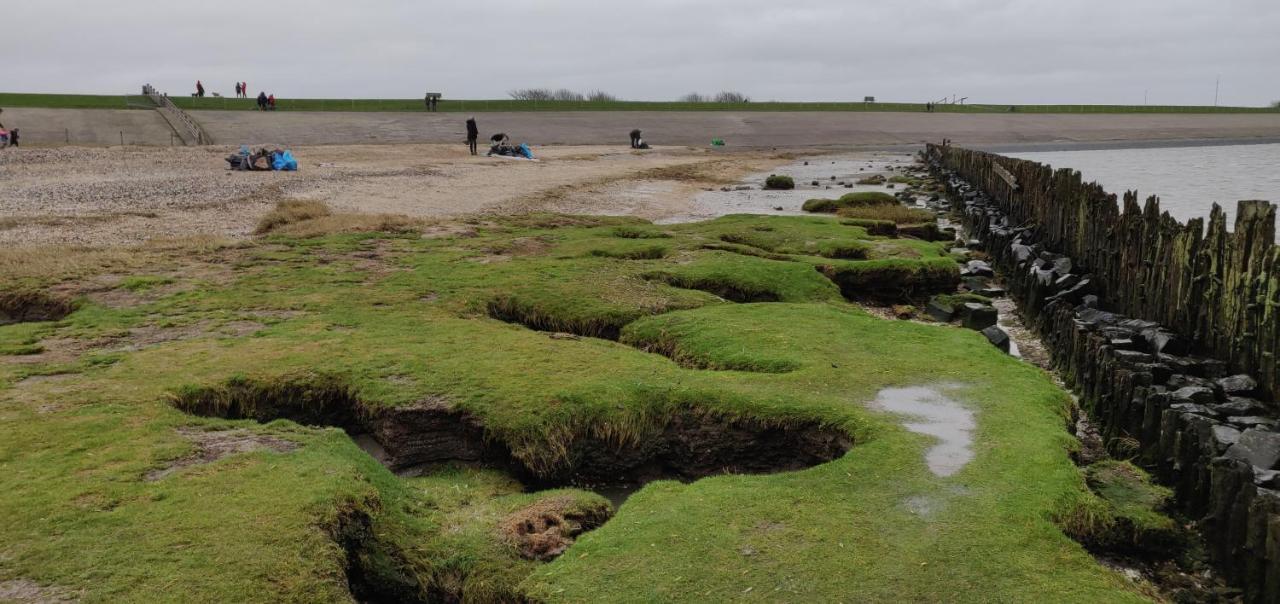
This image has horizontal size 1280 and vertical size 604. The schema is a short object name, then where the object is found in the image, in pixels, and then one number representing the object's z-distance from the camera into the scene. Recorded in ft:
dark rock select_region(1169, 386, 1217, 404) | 27.35
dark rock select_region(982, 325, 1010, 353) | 37.94
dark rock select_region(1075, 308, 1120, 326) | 38.32
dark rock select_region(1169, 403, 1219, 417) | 26.04
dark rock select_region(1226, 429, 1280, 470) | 22.26
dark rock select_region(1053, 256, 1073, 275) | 47.96
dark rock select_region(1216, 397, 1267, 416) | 26.81
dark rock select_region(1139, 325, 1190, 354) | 33.09
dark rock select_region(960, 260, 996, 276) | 56.13
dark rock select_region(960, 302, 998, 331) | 41.81
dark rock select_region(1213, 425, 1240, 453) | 23.49
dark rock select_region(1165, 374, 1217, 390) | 28.55
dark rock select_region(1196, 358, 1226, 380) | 30.40
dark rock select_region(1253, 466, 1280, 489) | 21.20
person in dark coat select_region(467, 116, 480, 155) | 152.25
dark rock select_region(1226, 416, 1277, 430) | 25.62
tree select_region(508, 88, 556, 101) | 398.89
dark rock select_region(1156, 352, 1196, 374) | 30.86
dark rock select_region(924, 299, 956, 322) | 44.45
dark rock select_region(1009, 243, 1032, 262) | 54.96
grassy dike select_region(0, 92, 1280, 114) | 234.58
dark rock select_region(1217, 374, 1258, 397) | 28.50
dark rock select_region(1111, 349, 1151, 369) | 30.24
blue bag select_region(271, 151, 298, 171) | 114.52
